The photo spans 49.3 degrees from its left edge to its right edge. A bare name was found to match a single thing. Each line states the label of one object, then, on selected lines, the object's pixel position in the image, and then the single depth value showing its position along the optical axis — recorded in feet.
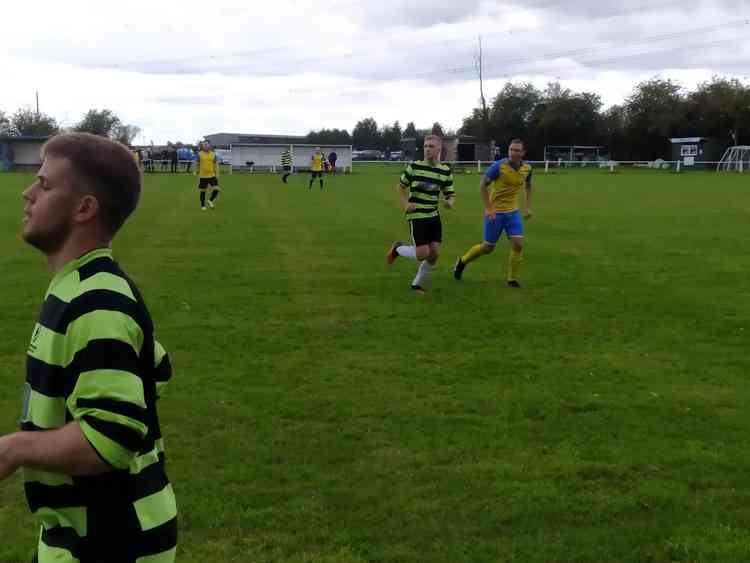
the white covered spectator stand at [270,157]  206.49
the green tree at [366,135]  463.01
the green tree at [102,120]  262.80
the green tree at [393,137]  420.36
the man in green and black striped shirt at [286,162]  151.64
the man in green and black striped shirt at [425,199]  36.99
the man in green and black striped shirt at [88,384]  5.92
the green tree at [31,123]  272.06
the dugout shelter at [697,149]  226.38
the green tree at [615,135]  258.98
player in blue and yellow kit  37.52
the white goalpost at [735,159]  194.82
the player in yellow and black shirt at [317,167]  122.52
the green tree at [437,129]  339.40
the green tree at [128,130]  276.45
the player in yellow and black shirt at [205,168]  79.28
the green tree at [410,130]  408.26
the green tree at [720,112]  233.55
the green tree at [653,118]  246.88
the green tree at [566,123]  260.62
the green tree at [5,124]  278.67
